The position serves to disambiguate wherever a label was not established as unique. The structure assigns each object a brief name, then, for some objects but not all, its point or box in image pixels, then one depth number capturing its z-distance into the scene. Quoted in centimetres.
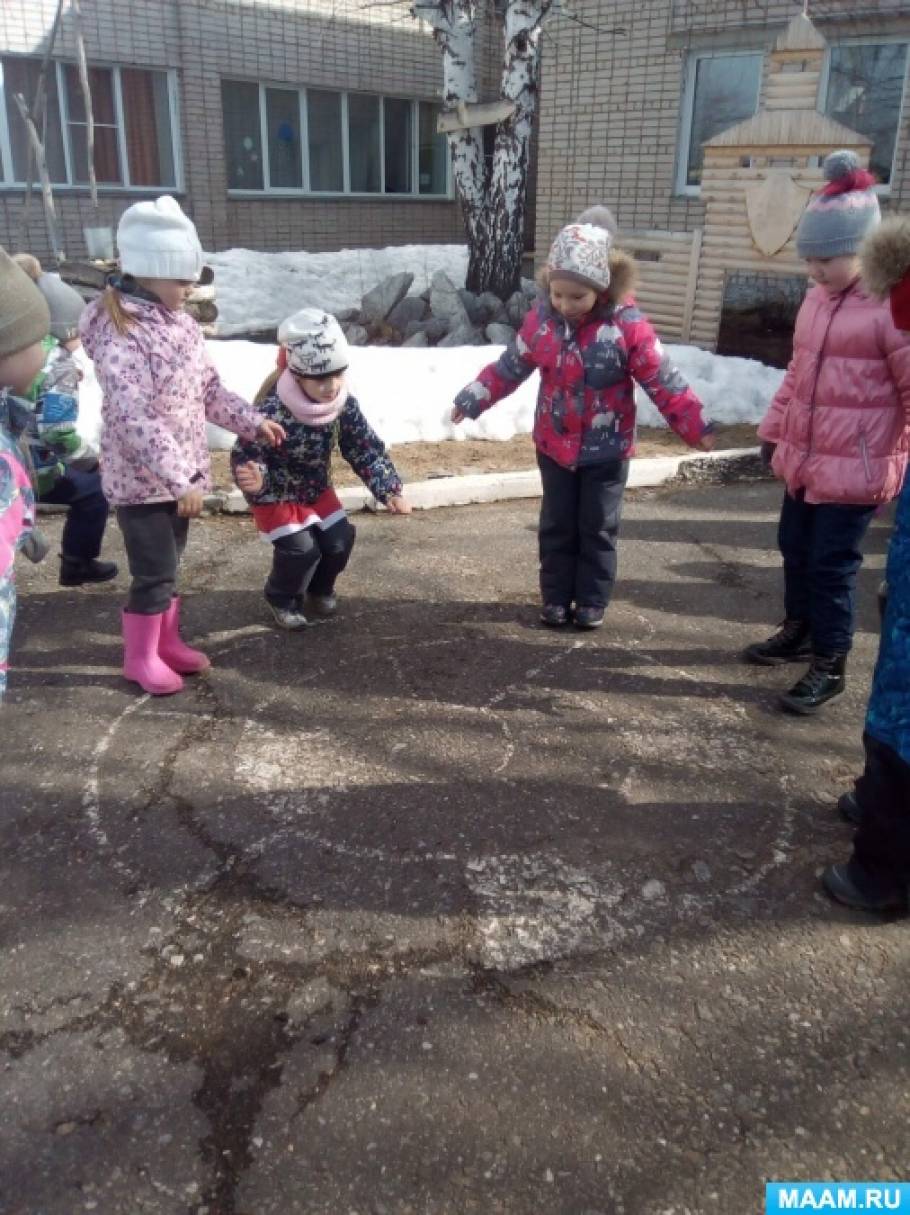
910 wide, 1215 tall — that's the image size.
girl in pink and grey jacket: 392
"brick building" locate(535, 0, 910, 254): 997
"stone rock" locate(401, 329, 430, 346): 985
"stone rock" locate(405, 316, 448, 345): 1005
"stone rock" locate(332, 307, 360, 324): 1122
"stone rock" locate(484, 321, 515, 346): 984
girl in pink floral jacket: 336
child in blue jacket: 238
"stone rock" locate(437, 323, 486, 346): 970
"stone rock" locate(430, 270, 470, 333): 1015
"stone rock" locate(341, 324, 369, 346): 1033
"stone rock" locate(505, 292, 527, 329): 1053
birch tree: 1018
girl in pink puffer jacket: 335
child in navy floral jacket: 393
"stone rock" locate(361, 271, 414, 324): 1068
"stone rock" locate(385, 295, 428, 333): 1062
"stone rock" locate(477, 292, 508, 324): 1051
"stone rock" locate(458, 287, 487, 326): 1053
